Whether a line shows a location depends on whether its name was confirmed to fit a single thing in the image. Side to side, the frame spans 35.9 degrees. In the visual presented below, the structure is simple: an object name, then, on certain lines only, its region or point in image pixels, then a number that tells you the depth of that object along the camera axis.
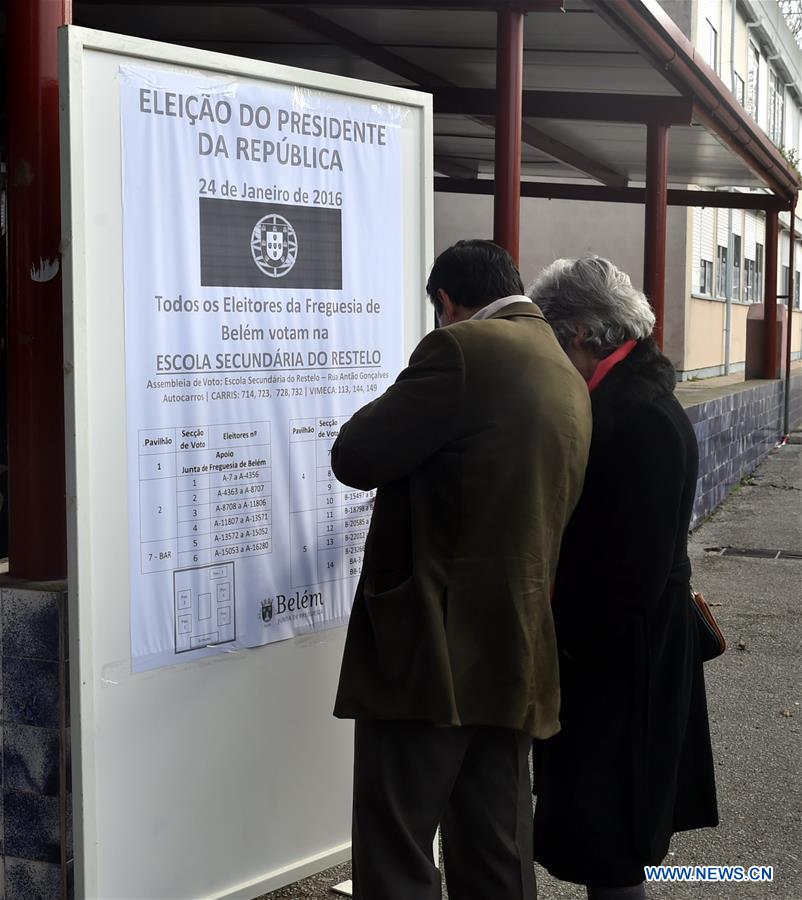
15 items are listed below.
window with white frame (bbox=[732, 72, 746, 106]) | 26.06
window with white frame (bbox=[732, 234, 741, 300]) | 26.00
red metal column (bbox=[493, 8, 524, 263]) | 5.39
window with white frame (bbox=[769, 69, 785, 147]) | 31.89
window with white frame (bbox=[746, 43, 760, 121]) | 27.97
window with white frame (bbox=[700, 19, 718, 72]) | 22.84
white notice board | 2.88
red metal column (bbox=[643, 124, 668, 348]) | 8.56
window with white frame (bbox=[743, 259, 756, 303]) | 27.81
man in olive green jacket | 2.55
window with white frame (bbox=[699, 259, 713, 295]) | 22.23
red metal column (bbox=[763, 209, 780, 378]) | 15.77
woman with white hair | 2.78
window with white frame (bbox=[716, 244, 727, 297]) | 23.86
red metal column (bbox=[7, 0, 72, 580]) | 3.01
